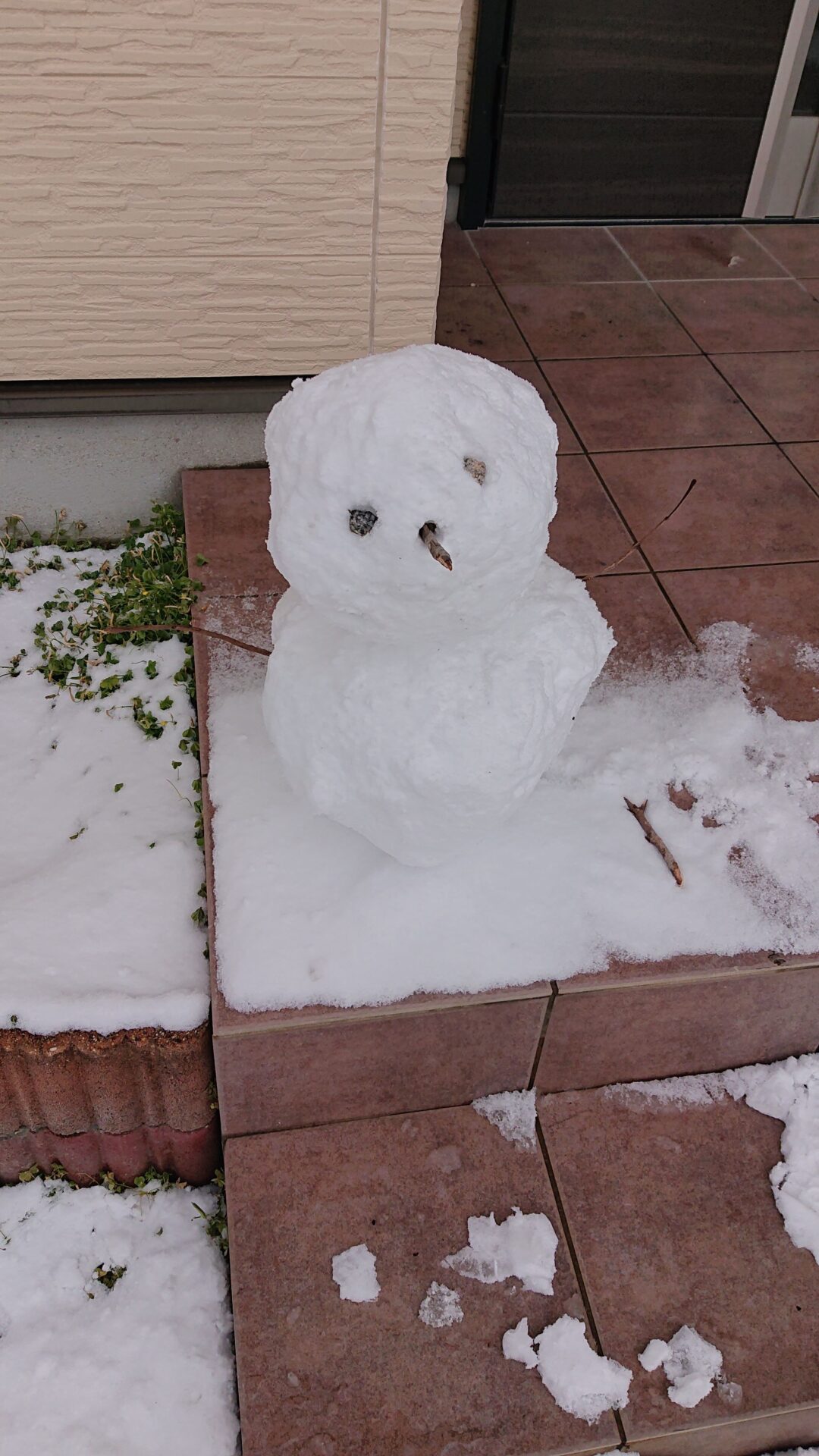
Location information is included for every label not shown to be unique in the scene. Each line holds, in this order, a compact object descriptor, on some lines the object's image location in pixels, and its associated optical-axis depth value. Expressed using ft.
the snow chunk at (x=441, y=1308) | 6.37
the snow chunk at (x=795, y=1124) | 6.86
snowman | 5.16
